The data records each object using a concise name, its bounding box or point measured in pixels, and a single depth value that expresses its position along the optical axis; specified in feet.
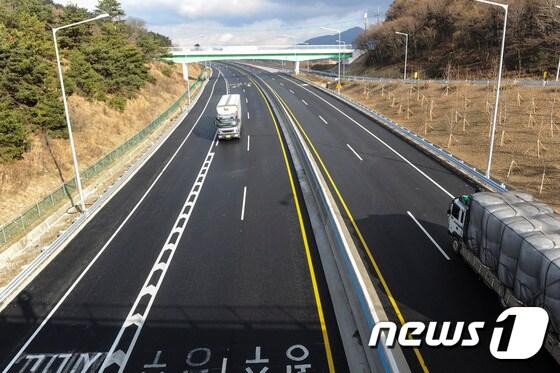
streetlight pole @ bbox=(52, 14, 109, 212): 73.92
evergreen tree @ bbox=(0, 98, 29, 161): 92.43
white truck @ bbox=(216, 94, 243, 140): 121.08
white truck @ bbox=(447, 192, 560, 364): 34.76
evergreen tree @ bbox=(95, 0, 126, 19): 210.59
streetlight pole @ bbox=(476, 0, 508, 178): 76.84
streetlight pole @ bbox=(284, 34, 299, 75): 344.20
